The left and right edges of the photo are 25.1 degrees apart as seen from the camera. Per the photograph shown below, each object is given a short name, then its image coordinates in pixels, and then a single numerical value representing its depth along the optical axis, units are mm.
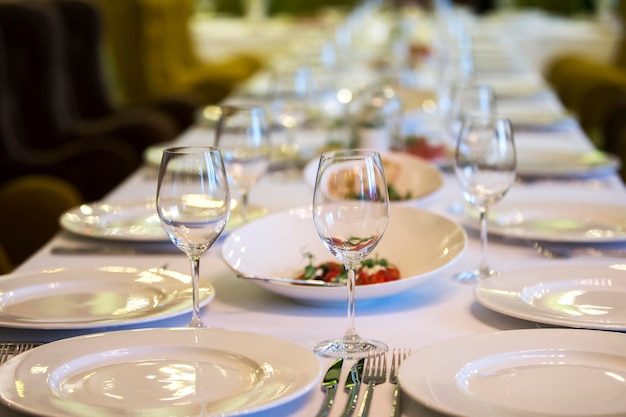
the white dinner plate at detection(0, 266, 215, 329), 1520
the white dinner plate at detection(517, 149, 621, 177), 2458
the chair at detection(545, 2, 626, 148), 6507
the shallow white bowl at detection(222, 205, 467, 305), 1722
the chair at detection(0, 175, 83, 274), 3022
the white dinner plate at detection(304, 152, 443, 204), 2237
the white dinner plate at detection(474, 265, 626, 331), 1498
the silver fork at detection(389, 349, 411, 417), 1300
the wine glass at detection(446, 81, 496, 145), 2470
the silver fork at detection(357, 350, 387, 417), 1306
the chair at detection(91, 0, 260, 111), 7152
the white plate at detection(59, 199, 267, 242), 1935
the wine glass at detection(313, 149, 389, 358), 1420
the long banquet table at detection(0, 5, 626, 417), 1485
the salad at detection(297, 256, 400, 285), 1633
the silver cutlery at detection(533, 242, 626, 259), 1827
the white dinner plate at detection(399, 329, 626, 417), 1254
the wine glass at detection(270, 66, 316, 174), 2825
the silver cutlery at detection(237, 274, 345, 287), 1573
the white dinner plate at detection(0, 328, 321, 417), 1260
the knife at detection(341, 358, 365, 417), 1300
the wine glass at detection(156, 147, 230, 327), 1466
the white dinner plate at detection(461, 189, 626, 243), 1896
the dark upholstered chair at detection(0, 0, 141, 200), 4107
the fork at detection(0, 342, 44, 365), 1445
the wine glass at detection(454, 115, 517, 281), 1742
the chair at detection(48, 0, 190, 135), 5354
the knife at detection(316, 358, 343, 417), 1294
